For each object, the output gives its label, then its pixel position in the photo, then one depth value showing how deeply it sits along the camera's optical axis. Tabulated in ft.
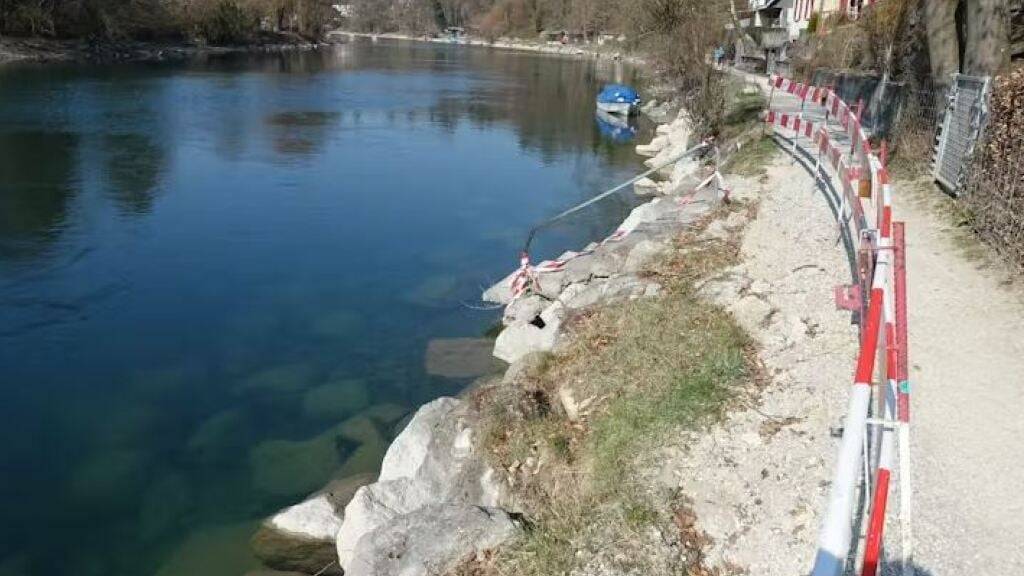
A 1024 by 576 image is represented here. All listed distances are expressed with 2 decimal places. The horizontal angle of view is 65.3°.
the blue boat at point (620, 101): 137.08
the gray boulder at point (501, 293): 49.16
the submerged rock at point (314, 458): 31.60
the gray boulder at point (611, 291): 33.22
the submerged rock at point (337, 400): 36.81
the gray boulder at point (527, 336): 38.01
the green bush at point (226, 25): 273.13
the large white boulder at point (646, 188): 79.36
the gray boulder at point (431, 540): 19.21
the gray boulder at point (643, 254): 38.42
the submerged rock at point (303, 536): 26.16
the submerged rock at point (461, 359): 40.81
